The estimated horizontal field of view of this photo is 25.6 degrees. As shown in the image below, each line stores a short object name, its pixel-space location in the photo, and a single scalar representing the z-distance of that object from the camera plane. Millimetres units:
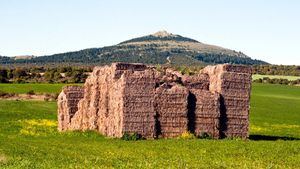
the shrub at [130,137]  36375
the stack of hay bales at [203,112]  38719
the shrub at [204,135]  38844
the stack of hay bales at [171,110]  37594
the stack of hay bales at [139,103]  36562
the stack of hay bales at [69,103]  45281
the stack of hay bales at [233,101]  39812
